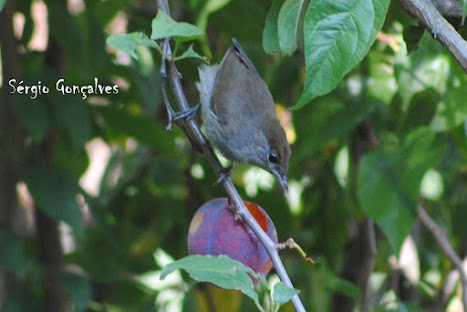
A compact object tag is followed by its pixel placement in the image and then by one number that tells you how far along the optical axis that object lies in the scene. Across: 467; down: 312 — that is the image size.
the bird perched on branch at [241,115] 4.59
